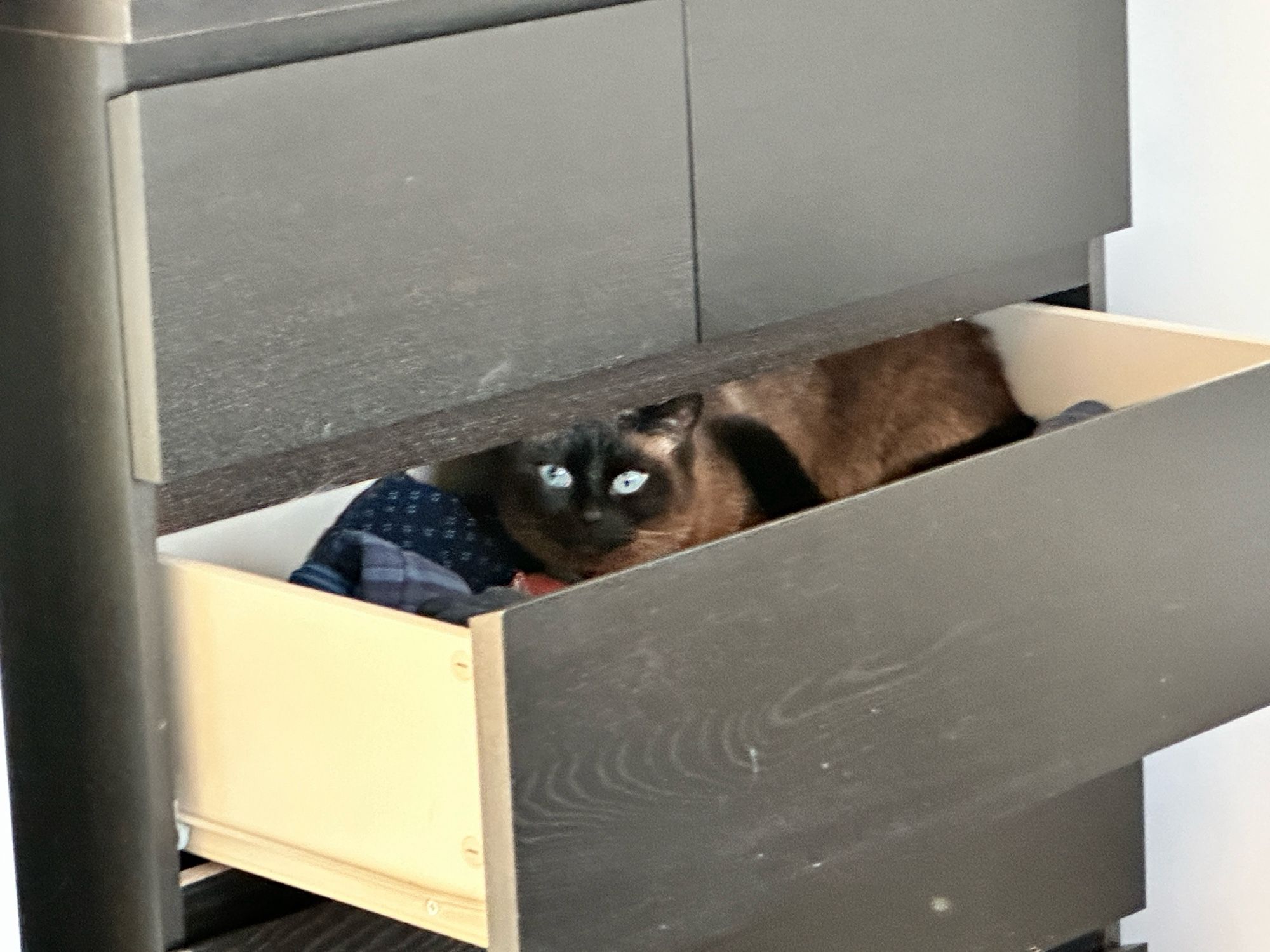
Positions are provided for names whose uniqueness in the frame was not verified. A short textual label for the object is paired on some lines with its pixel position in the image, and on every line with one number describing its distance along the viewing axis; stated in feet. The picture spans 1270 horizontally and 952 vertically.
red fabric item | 5.77
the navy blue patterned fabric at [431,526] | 5.55
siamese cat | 6.10
